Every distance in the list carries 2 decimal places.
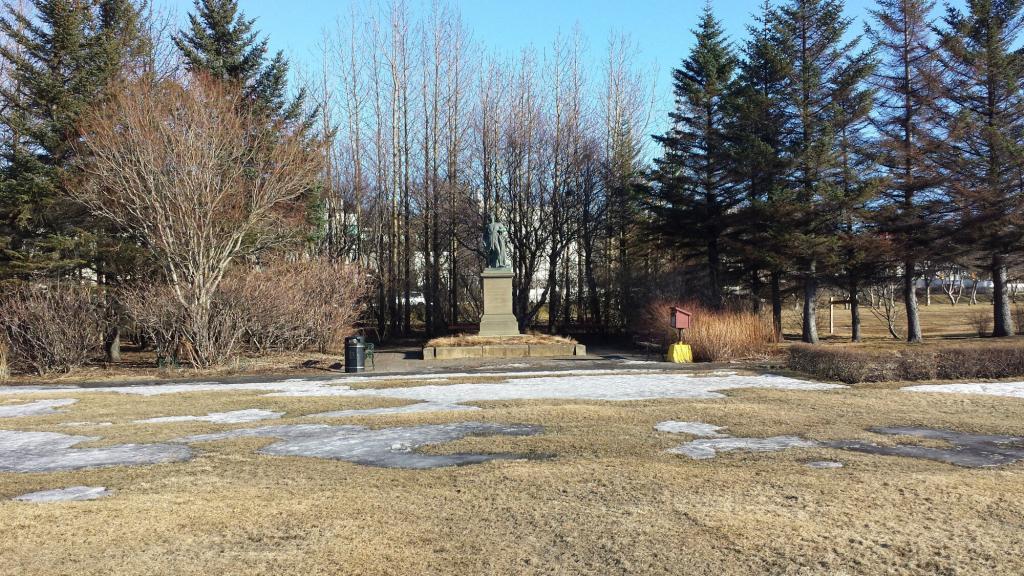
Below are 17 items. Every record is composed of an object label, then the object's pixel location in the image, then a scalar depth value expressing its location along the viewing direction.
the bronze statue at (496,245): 27.91
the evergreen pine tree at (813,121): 27.11
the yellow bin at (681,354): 20.88
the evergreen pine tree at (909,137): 26.78
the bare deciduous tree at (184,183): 19.69
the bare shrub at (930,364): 15.34
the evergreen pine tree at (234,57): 28.44
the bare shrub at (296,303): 21.19
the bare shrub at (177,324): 19.59
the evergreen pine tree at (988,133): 24.70
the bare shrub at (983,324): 29.05
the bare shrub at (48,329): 18.89
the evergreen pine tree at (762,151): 27.78
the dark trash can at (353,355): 19.33
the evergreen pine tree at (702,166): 31.70
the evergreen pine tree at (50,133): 22.09
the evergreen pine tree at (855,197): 26.55
